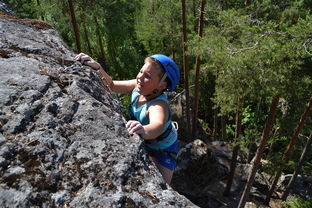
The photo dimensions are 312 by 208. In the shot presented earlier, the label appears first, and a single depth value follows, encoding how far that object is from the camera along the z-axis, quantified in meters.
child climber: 2.29
